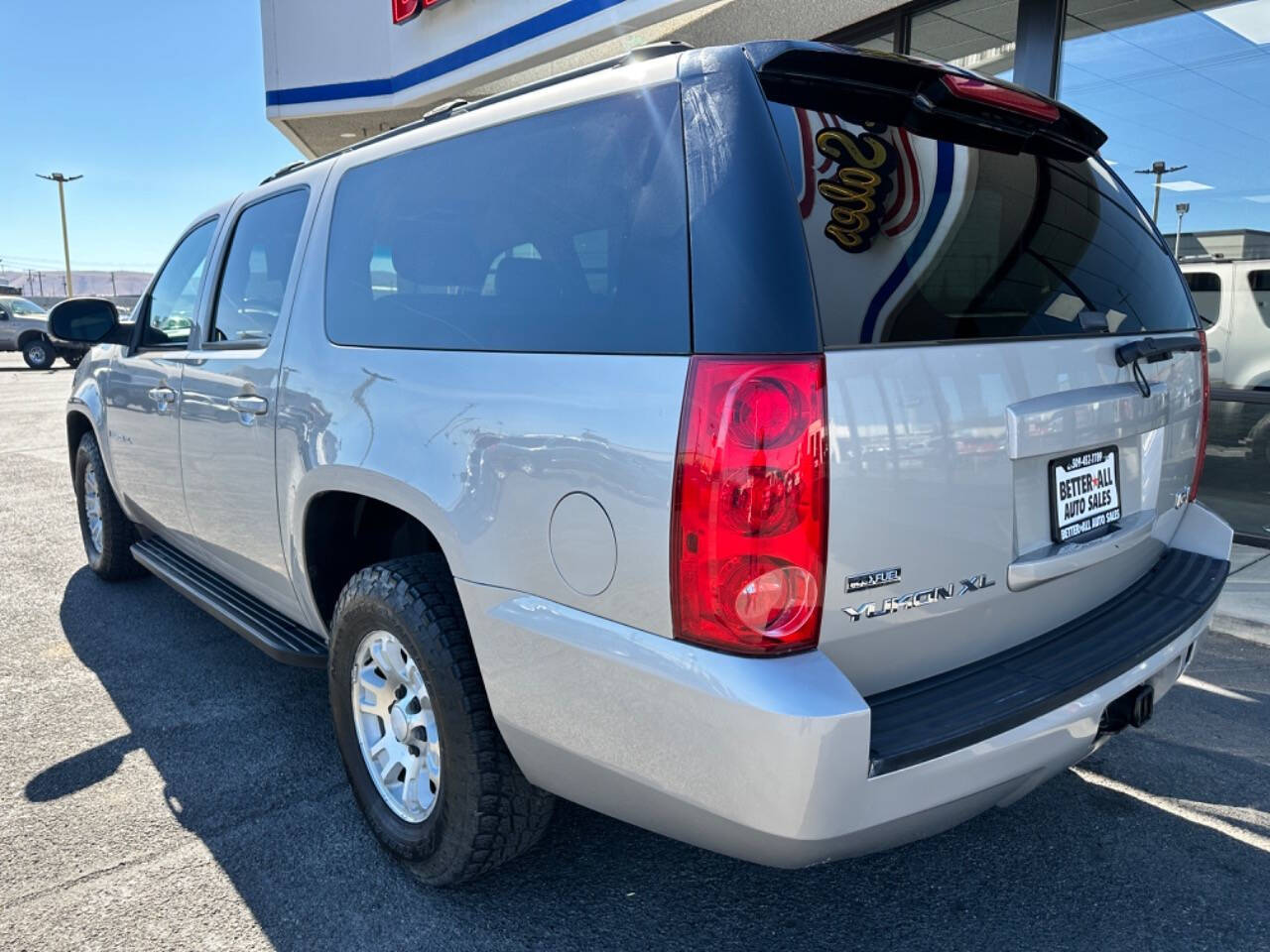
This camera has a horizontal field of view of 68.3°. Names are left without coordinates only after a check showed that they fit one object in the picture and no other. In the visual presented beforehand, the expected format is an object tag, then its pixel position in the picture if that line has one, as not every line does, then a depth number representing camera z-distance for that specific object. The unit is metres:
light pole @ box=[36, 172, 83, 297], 49.22
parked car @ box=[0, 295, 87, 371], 23.09
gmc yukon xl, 1.66
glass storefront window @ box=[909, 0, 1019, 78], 6.54
